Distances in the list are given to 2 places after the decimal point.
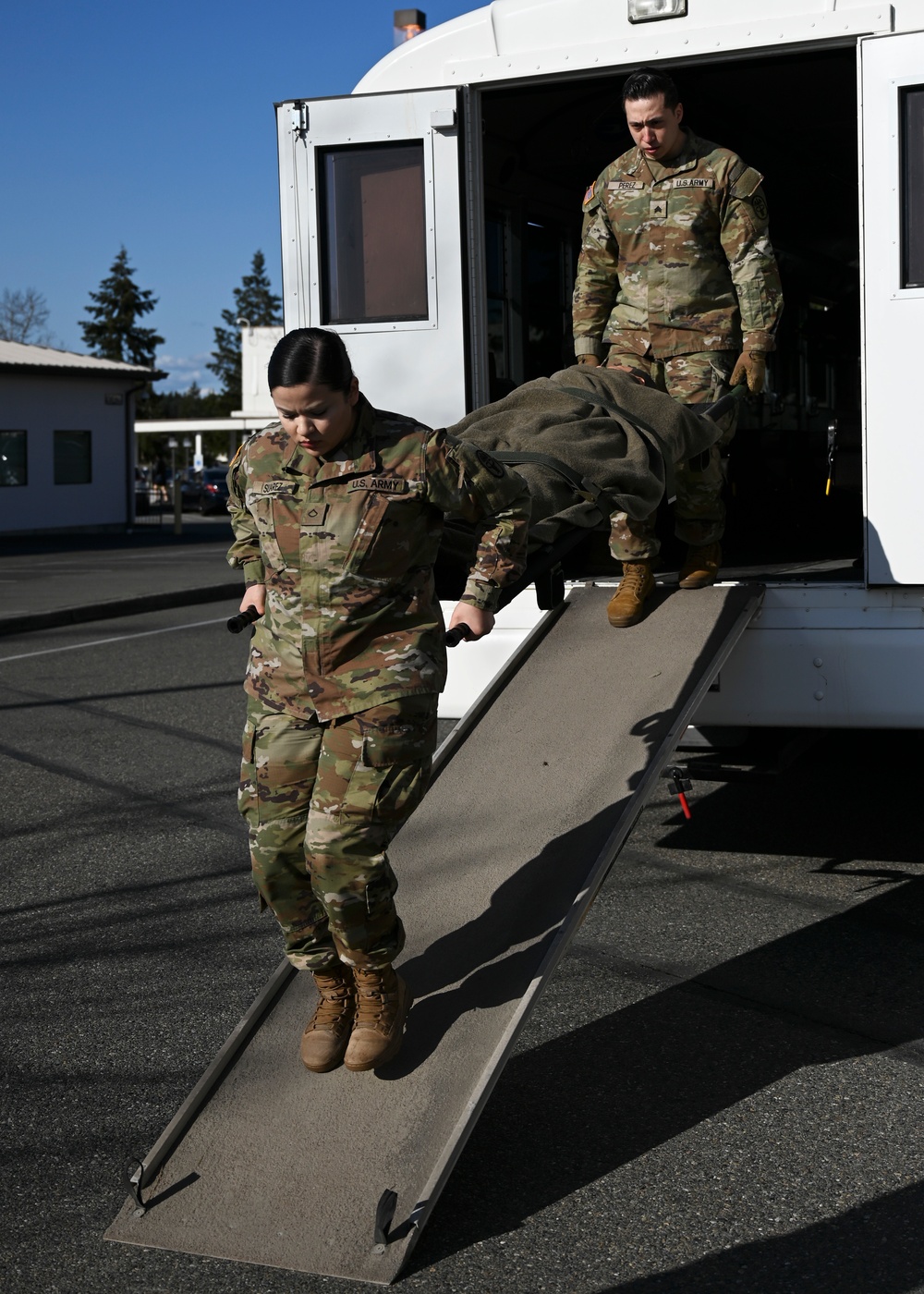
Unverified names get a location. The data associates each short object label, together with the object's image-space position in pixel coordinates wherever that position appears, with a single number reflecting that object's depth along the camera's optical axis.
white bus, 4.71
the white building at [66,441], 30.44
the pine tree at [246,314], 119.38
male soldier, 5.09
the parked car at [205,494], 50.97
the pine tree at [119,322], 89.69
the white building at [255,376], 59.22
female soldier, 3.25
